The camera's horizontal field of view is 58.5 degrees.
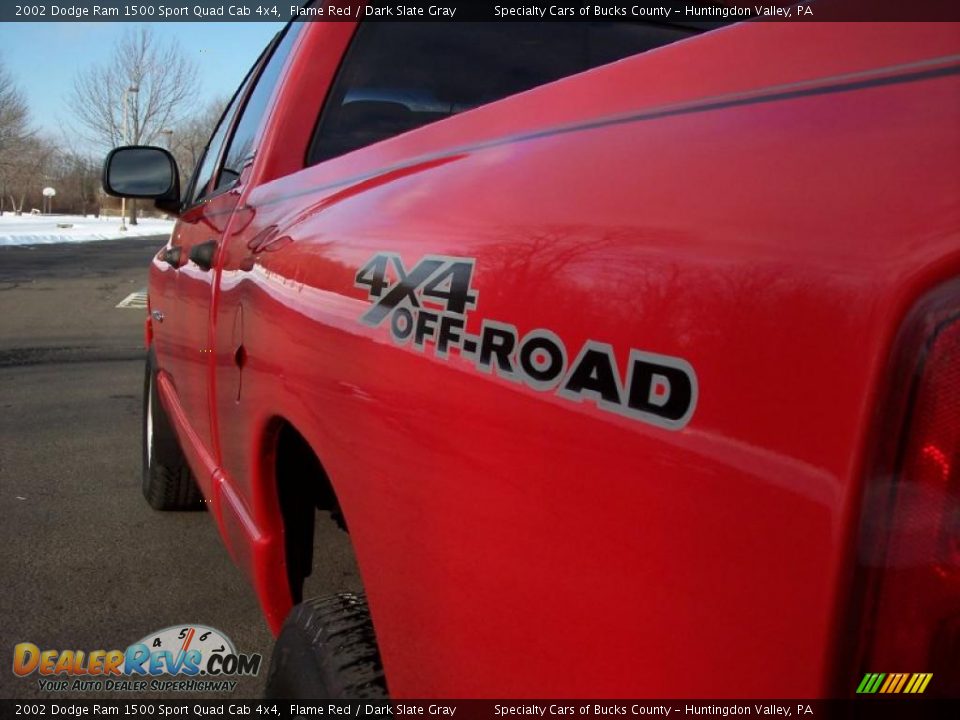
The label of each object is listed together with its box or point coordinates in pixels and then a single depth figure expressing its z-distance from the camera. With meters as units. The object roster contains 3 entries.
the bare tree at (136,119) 39.35
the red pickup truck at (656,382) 0.66
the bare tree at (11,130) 43.78
